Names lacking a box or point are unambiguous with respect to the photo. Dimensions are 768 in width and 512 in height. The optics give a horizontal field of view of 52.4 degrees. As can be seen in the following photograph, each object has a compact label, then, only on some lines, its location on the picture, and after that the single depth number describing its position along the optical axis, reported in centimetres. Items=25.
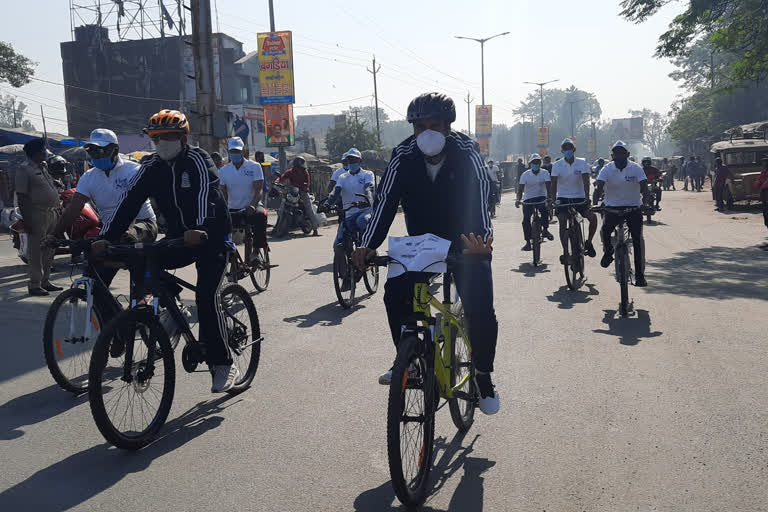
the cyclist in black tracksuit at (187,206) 511
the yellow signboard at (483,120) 5769
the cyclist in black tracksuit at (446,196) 418
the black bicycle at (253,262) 1028
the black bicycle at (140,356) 433
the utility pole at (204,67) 1548
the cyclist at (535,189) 1376
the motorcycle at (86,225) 993
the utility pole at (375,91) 5828
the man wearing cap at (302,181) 1930
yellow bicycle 346
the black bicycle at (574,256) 1047
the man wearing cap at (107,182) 682
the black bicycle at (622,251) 857
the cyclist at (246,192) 1066
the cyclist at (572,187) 1115
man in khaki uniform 1031
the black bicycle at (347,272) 938
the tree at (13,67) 3869
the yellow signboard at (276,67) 2611
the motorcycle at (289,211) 2005
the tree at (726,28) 1783
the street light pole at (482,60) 6262
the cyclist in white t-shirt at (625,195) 947
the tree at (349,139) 6103
